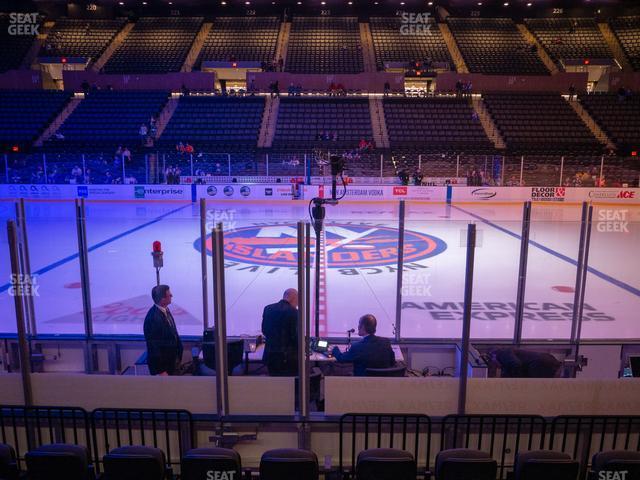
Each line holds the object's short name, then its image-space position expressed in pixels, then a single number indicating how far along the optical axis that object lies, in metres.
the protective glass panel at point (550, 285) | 7.10
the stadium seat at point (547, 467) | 3.15
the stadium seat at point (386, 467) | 3.17
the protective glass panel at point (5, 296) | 7.62
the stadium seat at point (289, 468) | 3.13
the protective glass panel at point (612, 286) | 7.45
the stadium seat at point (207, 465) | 3.15
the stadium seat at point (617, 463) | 3.18
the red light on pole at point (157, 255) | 5.82
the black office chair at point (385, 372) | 4.63
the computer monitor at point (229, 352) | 5.23
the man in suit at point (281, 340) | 5.14
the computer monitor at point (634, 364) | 5.53
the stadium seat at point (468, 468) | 3.17
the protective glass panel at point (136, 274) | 7.07
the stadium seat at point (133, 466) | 3.18
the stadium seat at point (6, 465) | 3.36
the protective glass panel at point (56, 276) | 6.88
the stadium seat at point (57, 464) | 3.25
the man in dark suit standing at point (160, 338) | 5.21
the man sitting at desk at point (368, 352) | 5.03
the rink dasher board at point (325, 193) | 19.88
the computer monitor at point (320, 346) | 5.46
